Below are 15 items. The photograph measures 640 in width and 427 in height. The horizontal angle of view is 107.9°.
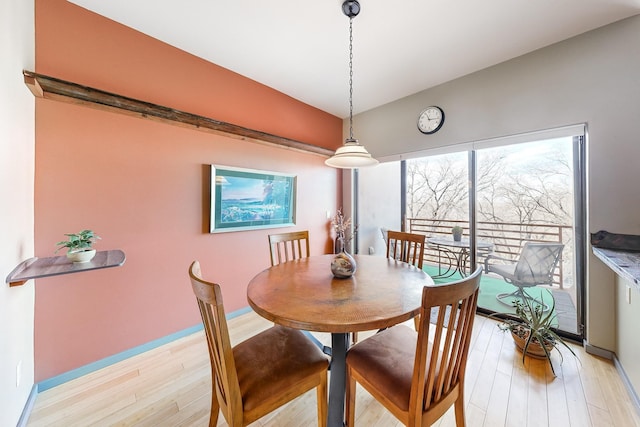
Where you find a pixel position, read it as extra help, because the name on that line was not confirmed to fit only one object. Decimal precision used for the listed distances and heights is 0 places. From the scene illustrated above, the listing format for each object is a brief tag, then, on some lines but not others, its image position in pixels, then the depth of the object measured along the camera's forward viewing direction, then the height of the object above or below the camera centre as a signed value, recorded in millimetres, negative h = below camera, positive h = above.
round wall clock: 2916 +1203
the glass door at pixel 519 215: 2238 -22
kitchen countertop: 1294 -327
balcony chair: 2367 -589
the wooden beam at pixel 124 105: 1593 +893
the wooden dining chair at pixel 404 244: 2180 -315
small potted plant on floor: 1897 -1048
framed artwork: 2484 +172
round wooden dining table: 1081 -475
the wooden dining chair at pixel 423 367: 917 -764
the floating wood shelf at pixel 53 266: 1261 -323
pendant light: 1747 +465
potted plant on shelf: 1487 -222
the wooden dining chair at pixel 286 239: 2233 -253
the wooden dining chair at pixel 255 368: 972 -784
